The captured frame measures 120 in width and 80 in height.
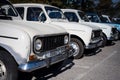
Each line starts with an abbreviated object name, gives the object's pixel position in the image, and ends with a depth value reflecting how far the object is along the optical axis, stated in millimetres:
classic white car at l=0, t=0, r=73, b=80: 2348
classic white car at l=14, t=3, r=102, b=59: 4308
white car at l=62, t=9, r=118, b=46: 5492
